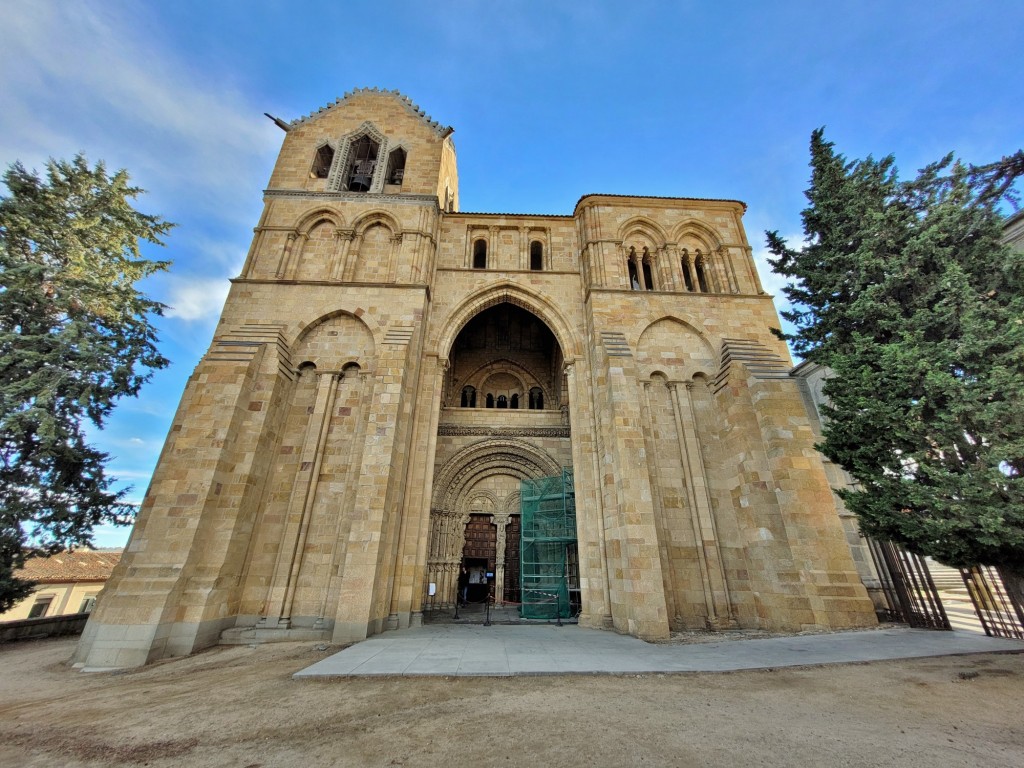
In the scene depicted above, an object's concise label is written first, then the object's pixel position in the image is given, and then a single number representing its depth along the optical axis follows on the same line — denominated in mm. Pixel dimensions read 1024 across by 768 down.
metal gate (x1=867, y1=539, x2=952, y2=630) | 7795
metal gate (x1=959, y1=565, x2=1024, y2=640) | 6537
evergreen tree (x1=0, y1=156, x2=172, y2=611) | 8719
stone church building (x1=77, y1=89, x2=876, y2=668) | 8328
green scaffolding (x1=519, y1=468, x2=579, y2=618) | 11562
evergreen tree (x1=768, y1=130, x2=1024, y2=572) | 5316
